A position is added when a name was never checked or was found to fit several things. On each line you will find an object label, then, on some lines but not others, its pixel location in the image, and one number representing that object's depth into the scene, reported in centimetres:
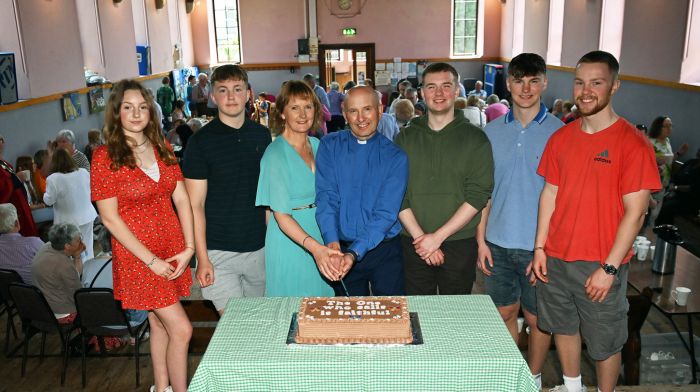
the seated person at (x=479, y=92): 1189
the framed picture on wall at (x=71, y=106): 868
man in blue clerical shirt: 269
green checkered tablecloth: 195
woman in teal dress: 273
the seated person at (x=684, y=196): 635
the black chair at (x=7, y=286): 414
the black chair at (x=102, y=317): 371
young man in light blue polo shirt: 287
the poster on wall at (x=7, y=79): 684
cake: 204
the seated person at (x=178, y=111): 987
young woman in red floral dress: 245
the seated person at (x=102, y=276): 396
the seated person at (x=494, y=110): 888
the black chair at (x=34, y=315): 381
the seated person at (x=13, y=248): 434
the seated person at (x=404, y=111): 723
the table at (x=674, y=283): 335
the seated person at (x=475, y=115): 764
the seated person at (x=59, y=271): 399
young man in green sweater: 281
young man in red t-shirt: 244
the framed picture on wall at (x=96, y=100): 980
